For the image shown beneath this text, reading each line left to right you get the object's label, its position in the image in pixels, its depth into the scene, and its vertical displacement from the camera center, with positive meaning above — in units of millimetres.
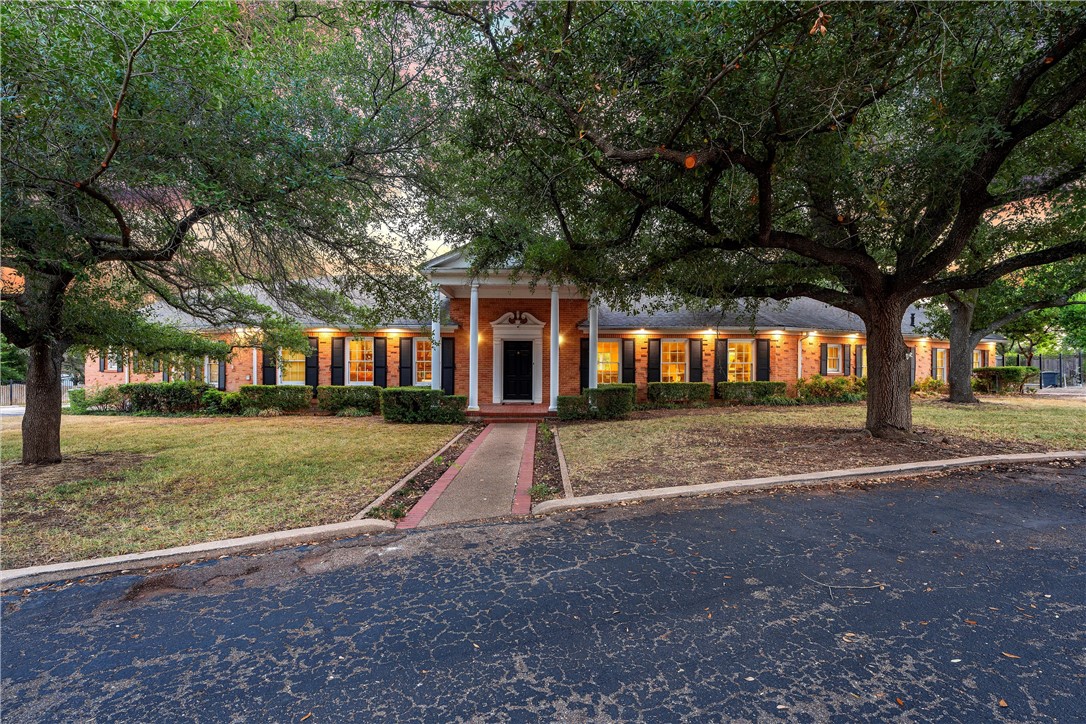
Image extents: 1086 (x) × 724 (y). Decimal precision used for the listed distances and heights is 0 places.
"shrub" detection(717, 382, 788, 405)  16594 -961
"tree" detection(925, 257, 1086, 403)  14188 +2034
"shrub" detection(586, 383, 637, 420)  13148 -1036
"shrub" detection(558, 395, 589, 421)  12992 -1219
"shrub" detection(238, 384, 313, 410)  15383 -992
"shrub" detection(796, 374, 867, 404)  17017 -927
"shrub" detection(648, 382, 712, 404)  16203 -954
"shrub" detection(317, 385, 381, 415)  15266 -1061
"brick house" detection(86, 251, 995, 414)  15039 +535
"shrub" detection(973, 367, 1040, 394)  20500 -549
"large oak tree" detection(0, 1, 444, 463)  4070 +2234
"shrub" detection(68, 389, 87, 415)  16578 -1214
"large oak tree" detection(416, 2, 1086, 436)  4730 +3029
